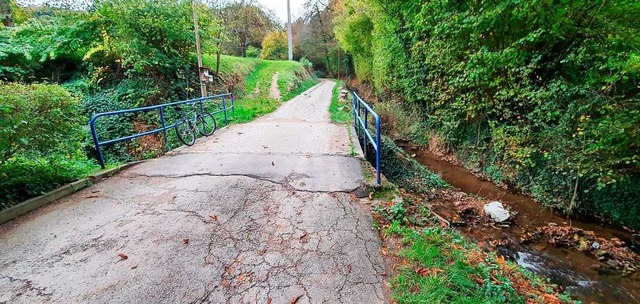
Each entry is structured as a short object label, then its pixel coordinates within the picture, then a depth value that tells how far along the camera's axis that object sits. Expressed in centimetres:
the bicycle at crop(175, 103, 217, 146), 670
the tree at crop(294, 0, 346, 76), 3581
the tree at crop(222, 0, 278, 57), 1885
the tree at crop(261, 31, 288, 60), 3497
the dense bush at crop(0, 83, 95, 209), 337
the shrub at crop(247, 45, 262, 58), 3069
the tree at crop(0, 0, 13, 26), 1197
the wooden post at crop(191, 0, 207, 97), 1002
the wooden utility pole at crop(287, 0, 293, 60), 3231
